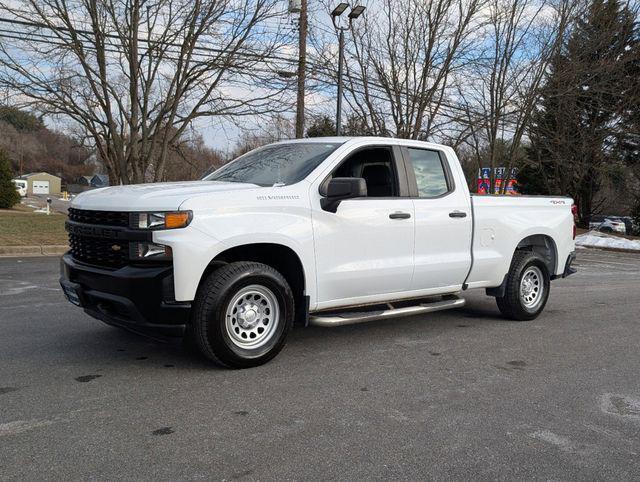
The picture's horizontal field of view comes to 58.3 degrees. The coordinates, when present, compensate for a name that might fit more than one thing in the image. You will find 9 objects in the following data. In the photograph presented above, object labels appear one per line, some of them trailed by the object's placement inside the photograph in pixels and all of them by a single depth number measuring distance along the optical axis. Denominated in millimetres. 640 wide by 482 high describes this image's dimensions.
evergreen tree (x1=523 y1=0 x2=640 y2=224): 19938
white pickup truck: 4113
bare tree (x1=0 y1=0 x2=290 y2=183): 15188
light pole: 16653
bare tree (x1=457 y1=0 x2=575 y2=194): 19156
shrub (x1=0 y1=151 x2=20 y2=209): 30109
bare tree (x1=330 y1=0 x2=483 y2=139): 17812
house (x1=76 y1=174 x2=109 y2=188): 87538
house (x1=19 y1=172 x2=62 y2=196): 104750
